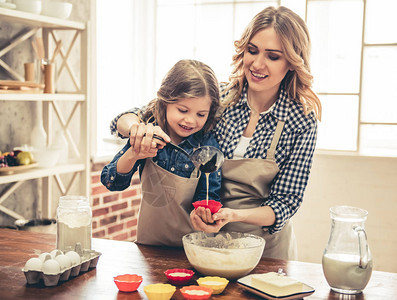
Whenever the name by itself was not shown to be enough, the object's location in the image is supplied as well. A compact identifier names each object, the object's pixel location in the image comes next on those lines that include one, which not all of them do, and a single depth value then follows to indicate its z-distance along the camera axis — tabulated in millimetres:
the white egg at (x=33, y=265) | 1469
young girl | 1912
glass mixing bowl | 1540
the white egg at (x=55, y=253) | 1530
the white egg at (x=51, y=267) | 1456
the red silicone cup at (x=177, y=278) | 1497
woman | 1975
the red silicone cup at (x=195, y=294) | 1378
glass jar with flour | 1666
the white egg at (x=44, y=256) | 1504
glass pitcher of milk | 1440
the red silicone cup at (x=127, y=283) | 1432
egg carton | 1458
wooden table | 1429
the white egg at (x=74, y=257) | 1541
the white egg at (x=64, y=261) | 1496
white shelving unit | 3287
